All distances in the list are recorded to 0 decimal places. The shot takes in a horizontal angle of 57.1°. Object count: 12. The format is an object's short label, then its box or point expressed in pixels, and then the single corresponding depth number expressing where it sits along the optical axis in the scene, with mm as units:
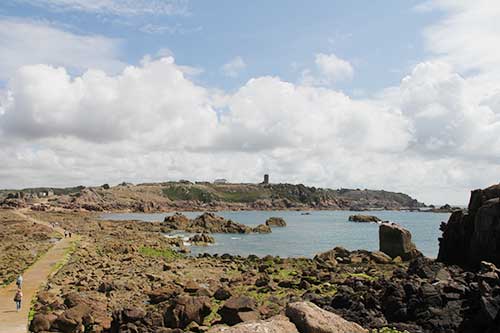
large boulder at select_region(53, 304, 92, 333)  22328
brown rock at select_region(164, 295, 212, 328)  22828
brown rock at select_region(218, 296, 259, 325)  22453
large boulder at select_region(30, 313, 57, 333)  21906
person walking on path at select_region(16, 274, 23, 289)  29442
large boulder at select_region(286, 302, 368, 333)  14234
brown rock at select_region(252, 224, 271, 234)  108062
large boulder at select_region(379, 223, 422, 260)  52688
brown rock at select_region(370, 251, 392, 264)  50306
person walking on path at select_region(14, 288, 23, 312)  25844
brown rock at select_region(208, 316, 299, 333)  13281
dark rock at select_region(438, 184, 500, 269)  38312
